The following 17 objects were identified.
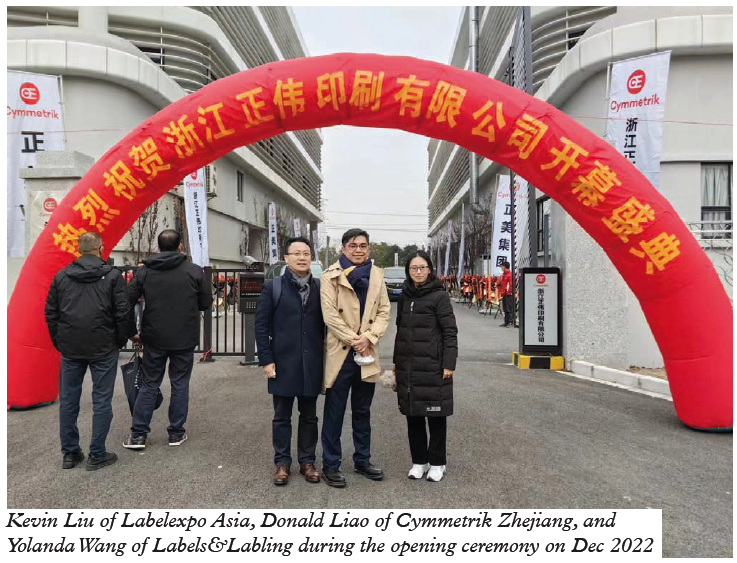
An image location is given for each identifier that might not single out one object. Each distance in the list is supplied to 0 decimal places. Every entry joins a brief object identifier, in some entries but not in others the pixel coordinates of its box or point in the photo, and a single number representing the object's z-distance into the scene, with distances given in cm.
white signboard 862
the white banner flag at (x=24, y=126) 967
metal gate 883
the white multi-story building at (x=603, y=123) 775
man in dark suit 392
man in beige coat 387
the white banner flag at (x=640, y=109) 874
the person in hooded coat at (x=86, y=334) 414
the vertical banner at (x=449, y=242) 4039
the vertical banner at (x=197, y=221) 1609
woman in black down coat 386
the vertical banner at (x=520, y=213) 1348
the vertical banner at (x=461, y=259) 3100
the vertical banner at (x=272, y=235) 3366
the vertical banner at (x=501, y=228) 1848
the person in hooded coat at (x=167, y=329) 460
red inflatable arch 506
